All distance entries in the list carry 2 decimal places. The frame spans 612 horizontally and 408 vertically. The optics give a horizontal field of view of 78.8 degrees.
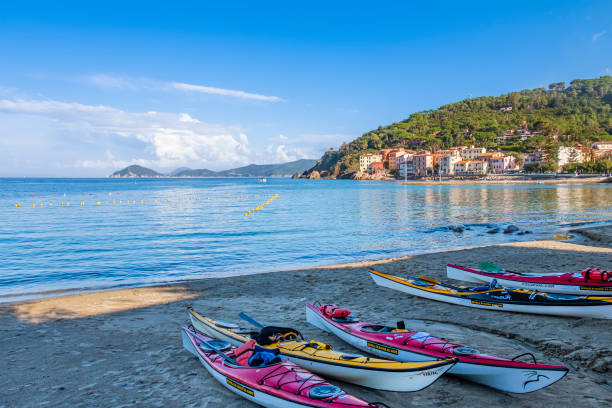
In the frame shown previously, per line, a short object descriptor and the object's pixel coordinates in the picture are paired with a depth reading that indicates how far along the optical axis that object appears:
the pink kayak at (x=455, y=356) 4.64
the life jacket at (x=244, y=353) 5.29
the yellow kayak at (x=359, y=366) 4.58
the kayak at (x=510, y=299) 7.16
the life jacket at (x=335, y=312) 6.94
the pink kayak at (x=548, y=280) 8.27
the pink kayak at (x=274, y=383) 4.16
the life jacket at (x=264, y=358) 5.02
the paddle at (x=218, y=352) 5.46
